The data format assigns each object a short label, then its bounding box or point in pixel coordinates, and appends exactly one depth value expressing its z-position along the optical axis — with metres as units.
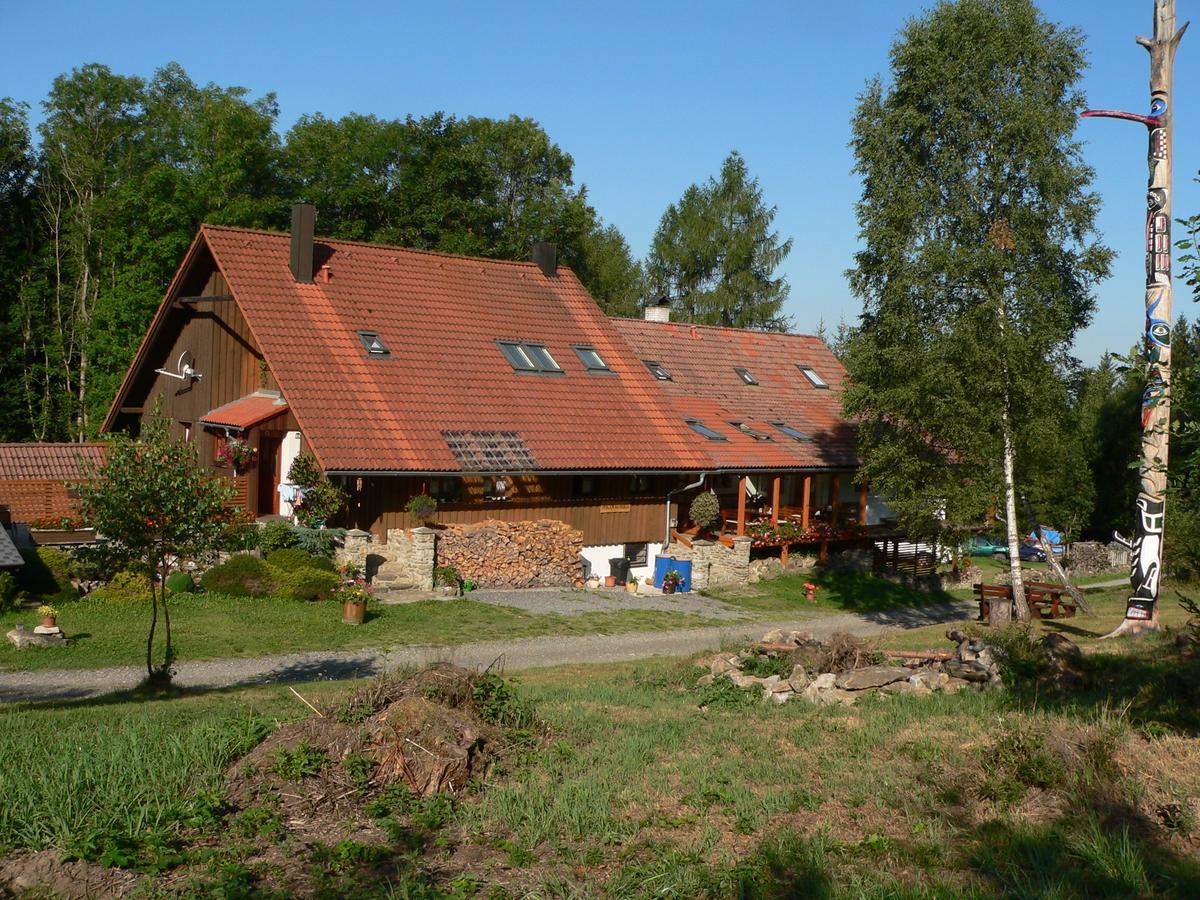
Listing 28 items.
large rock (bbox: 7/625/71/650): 16.86
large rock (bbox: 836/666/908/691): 13.28
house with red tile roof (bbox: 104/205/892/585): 25.08
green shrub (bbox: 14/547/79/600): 19.64
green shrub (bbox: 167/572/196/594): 20.78
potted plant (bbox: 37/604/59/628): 17.19
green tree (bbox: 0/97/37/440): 43.28
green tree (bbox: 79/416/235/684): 13.48
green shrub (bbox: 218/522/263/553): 14.32
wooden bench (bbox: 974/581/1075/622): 22.84
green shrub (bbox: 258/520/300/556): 23.08
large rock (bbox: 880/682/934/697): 12.92
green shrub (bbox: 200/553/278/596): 21.17
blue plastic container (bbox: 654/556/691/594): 27.59
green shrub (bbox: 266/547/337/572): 22.19
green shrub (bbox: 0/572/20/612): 18.59
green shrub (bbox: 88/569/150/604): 19.89
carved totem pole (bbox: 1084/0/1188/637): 17.45
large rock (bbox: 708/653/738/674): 14.86
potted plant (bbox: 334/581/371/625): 20.19
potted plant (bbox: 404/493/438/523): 24.61
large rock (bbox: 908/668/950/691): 13.12
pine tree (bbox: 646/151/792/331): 55.28
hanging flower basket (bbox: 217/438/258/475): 25.69
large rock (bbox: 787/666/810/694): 13.37
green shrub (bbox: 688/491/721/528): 28.62
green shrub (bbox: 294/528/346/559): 23.36
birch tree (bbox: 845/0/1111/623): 22.80
